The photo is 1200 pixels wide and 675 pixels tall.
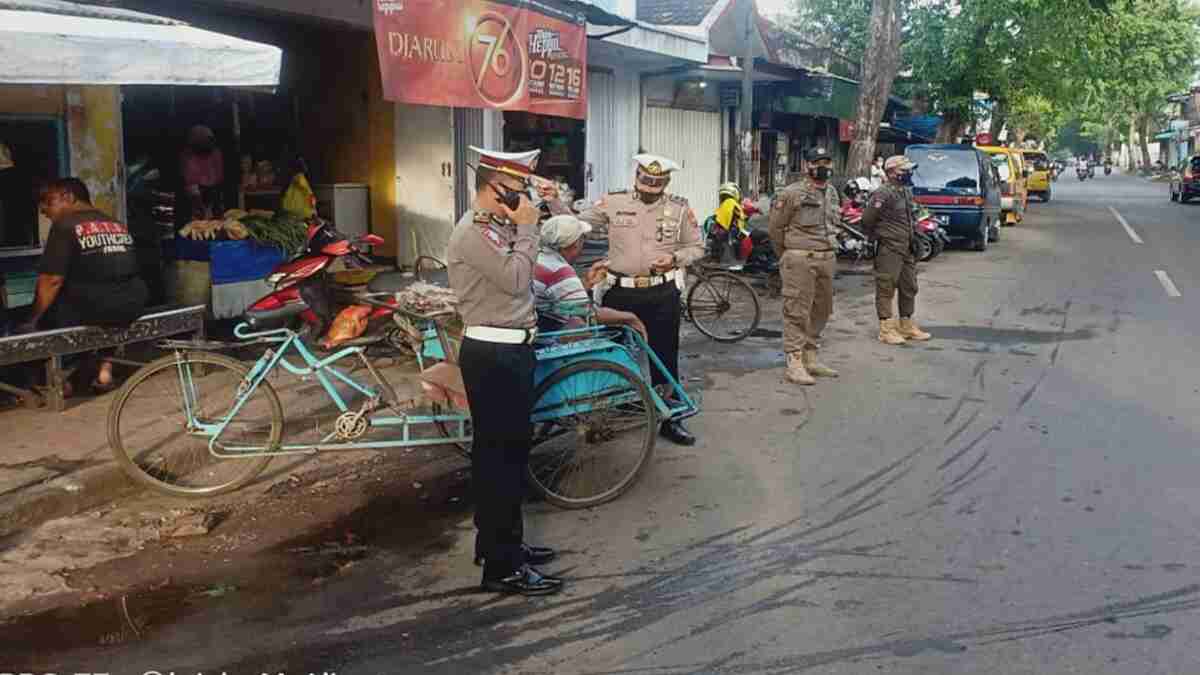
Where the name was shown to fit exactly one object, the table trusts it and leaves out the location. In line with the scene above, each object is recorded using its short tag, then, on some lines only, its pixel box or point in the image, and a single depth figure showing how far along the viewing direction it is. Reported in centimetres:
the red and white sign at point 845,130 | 3203
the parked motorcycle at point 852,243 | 1611
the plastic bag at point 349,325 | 633
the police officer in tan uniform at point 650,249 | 680
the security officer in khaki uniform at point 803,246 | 864
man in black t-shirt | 700
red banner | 931
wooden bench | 656
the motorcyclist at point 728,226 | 1275
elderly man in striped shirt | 614
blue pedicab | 565
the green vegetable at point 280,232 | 1027
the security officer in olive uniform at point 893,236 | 1020
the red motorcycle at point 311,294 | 683
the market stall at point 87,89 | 589
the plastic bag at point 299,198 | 1118
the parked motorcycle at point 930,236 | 1762
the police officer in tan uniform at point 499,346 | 443
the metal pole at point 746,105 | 1664
